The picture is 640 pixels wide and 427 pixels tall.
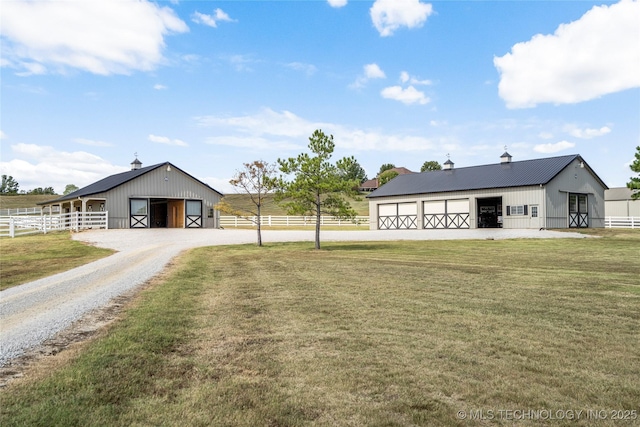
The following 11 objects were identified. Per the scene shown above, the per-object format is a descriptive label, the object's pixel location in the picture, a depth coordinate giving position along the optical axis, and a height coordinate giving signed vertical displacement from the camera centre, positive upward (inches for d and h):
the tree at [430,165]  3639.3 +386.2
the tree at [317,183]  792.3 +57.4
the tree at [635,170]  1384.1 +118.7
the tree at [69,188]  3726.9 +275.0
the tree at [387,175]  3294.8 +285.3
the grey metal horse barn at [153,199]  1314.0 +62.1
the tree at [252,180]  884.0 +73.3
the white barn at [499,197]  1256.2 +43.9
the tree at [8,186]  3772.1 +304.2
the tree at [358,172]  4212.6 +403.1
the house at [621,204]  2073.1 +24.5
